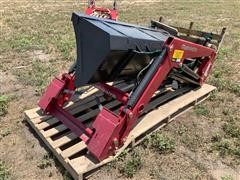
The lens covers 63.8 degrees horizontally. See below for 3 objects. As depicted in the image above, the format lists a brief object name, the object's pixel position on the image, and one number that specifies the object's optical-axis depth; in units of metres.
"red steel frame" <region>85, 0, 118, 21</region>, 3.92
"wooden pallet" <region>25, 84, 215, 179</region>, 2.41
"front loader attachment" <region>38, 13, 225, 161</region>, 2.38
